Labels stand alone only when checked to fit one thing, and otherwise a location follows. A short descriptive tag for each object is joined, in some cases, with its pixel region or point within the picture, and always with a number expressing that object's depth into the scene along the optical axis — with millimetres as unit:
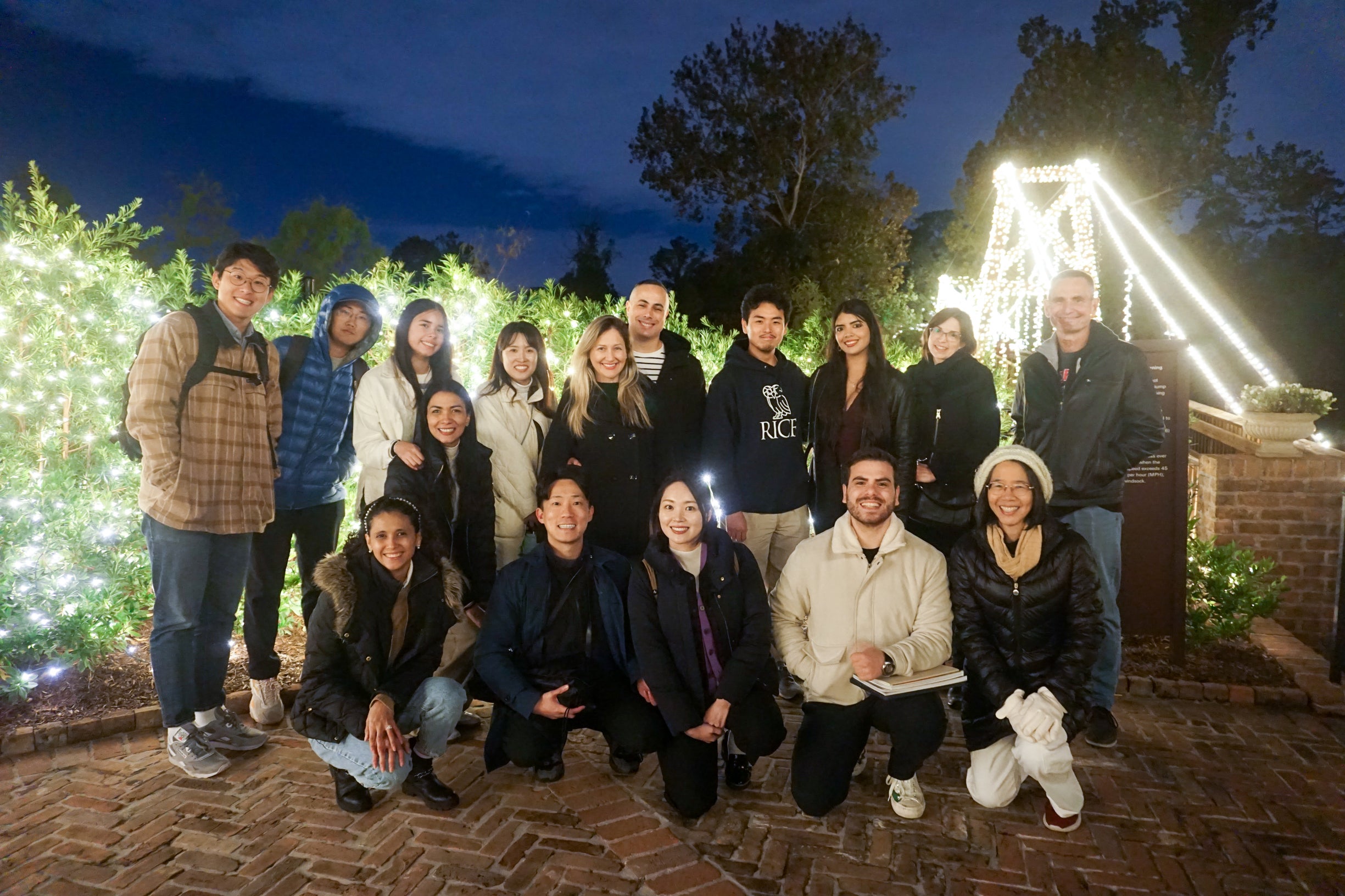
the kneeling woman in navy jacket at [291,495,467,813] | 3293
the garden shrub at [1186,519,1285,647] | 5082
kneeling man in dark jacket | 3561
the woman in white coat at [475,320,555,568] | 4156
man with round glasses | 3486
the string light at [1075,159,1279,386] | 7472
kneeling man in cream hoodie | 3371
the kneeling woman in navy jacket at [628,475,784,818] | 3473
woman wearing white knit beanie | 3281
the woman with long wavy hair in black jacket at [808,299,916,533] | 4211
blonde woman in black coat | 4074
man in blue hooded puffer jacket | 4031
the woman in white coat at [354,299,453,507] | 3885
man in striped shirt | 4289
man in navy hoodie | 4316
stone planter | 6145
